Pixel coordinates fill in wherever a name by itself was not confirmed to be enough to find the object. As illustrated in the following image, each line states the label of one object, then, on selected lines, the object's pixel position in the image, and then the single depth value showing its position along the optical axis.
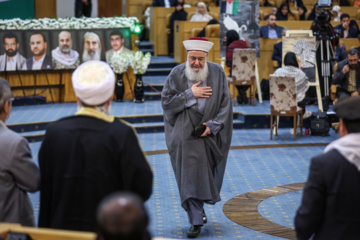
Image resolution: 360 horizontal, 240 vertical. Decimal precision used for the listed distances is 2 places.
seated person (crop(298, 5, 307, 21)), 15.22
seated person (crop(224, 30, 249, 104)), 11.46
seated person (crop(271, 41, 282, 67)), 11.72
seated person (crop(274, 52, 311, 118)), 9.73
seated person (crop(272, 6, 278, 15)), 14.23
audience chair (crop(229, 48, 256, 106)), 11.16
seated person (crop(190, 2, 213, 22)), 13.49
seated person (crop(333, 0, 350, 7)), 16.45
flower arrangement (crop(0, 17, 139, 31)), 11.31
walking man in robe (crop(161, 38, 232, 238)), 5.21
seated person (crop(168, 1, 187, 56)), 14.14
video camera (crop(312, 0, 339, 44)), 10.30
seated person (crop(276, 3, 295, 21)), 14.63
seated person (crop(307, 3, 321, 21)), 14.96
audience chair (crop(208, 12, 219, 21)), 14.18
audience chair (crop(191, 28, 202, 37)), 12.58
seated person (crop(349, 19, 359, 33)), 13.20
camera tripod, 10.68
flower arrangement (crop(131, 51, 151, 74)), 11.18
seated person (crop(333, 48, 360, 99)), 9.60
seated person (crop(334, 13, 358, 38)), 12.98
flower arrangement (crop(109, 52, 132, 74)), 11.26
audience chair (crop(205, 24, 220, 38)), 12.27
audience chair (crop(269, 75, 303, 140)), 9.33
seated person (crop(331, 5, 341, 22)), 14.71
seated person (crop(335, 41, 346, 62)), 11.67
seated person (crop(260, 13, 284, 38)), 12.78
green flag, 16.83
